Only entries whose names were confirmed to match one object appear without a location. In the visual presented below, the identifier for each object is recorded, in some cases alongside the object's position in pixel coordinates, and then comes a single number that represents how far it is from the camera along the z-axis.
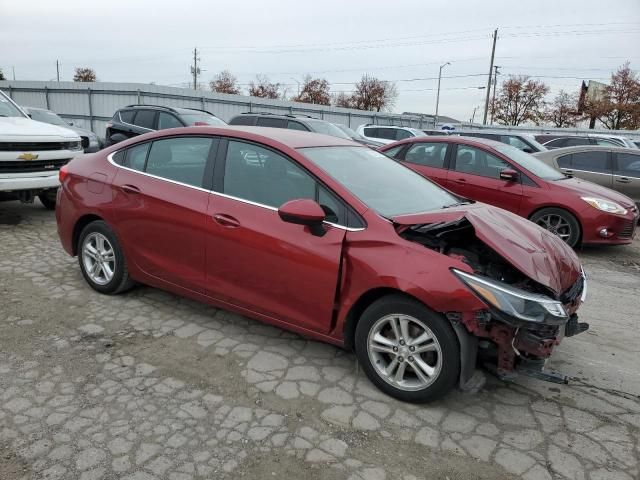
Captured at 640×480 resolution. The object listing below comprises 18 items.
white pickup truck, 6.70
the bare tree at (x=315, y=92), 64.19
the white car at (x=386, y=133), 17.78
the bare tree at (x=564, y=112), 53.72
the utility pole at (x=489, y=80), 49.03
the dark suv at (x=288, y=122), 12.73
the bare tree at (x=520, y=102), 56.44
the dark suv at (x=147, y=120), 11.66
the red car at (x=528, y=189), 7.07
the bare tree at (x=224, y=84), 66.94
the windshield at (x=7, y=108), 7.77
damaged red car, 2.87
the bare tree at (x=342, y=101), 65.88
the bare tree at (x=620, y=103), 47.59
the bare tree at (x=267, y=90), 66.75
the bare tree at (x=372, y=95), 64.25
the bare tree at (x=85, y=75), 67.25
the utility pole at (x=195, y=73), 67.11
